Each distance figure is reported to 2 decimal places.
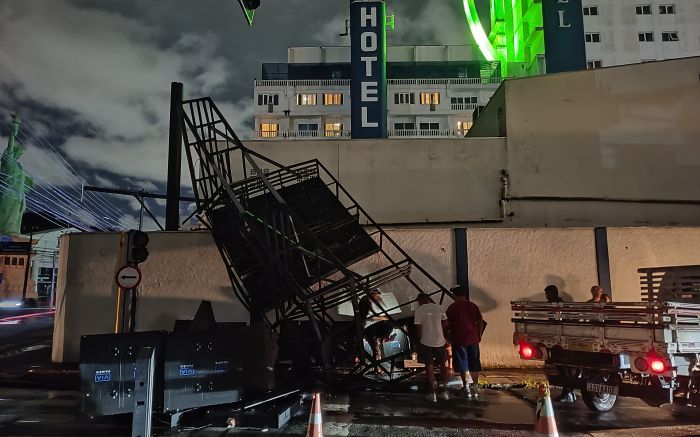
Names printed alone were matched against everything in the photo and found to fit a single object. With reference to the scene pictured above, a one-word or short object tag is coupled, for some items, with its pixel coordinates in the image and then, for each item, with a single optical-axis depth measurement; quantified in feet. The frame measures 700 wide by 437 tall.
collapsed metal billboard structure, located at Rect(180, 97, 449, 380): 26.23
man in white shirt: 27.96
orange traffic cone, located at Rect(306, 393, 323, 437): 16.22
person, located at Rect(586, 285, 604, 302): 29.94
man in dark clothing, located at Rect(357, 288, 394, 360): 30.50
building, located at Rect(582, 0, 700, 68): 188.85
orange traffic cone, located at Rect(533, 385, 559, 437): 16.46
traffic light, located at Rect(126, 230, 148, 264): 33.40
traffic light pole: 35.20
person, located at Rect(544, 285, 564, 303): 29.00
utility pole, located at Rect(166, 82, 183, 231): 48.60
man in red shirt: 28.30
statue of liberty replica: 218.28
